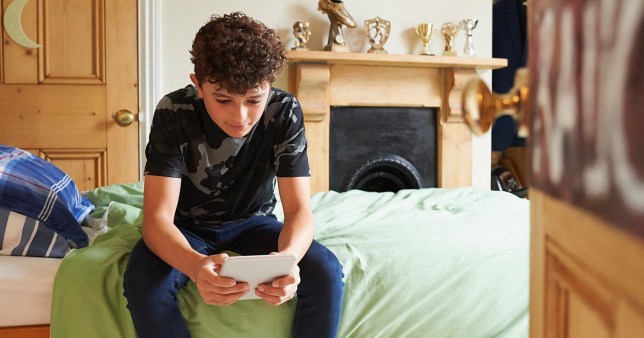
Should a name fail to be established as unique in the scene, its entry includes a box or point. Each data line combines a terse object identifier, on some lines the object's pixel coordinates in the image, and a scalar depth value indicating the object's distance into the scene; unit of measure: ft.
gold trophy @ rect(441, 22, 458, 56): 10.83
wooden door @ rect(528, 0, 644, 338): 0.72
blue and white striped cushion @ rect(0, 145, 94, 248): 4.87
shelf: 10.01
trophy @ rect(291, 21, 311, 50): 10.19
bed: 4.08
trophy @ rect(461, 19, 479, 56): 10.95
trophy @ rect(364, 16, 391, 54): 10.52
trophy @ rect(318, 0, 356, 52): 10.14
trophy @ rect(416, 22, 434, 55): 10.70
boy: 3.85
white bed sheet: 4.27
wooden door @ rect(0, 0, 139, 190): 9.38
